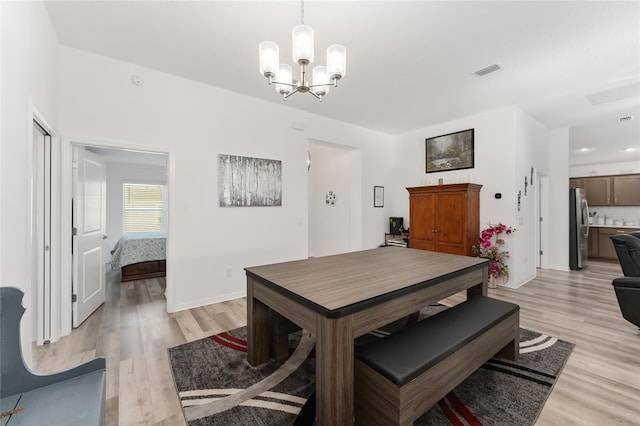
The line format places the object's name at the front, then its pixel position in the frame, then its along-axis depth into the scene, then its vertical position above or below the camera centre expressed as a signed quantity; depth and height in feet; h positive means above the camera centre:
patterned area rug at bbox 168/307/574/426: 5.27 -3.98
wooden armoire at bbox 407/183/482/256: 13.82 -0.19
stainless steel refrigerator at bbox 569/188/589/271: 17.08 -1.12
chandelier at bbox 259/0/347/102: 5.60 +3.46
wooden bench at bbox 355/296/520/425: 4.24 -2.64
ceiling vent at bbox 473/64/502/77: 9.87 +5.45
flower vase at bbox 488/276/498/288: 13.43 -3.46
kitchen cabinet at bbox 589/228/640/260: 20.38 -2.23
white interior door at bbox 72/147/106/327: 9.21 -0.76
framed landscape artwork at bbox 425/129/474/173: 15.28 +3.71
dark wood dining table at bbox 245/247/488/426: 4.38 -1.68
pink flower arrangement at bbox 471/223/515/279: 13.34 -1.85
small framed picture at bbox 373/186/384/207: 18.30 +1.21
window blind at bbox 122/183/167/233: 21.91 +0.53
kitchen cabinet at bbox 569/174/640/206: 21.29 +2.00
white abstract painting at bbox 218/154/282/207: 11.93 +1.51
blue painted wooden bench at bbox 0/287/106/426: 3.28 -2.44
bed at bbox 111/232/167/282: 14.92 -2.53
